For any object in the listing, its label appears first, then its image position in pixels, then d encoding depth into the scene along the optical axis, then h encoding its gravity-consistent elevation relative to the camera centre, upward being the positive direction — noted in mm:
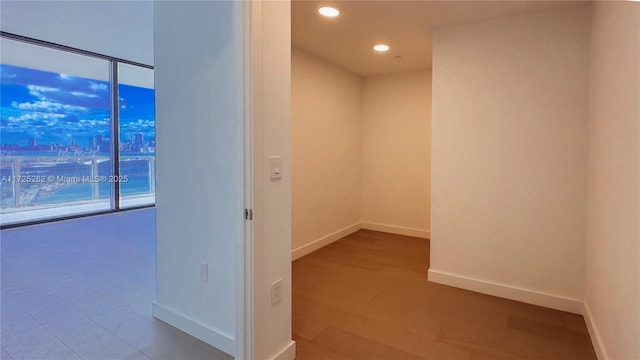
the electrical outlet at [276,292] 1890 -684
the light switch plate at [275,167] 1833 +21
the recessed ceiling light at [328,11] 2699 +1295
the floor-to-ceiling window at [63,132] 5250 +671
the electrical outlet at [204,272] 2127 -635
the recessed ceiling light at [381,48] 3634 +1345
